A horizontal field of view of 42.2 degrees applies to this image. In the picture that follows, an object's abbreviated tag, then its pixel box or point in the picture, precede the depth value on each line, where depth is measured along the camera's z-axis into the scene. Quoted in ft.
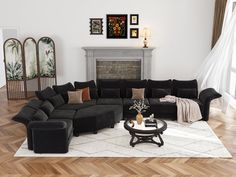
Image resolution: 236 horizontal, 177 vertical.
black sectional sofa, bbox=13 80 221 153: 19.88
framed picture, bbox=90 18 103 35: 32.65
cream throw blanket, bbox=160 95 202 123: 25.71
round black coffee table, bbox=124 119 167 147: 20.35
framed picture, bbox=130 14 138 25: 32.30
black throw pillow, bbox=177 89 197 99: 28.17
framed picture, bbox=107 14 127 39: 32.42
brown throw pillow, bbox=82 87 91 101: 27.68
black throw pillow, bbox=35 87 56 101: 25.23
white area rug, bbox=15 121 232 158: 20.02
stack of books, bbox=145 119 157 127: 21.17
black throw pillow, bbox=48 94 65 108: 25.40
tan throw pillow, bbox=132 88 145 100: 27.81
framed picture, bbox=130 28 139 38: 32.65
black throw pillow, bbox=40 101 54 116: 22.85
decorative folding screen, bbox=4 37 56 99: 31.68
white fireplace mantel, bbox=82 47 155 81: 32.42
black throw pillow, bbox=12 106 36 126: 20.24
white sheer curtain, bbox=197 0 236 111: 28.25
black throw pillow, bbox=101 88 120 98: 28.32
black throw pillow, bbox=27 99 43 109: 22.73
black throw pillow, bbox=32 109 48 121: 20.67
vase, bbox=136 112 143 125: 21.53
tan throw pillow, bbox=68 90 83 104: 26.73
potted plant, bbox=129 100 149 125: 21.53
